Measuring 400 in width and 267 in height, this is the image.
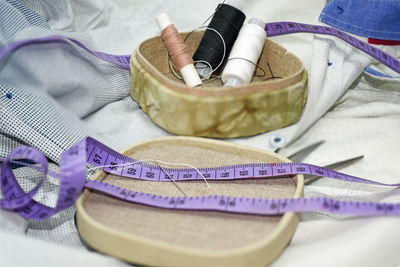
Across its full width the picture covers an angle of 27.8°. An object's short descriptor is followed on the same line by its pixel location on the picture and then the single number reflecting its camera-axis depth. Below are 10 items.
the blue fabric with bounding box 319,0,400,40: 0.67
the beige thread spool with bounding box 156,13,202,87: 0.64
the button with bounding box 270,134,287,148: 0.61
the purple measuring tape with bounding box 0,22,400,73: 0.64
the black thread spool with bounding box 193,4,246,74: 0.65
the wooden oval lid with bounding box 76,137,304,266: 0.52
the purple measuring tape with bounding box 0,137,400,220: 0.54
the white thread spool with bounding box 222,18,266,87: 0.64
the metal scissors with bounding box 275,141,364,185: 0.62
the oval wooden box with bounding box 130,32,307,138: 0.59
